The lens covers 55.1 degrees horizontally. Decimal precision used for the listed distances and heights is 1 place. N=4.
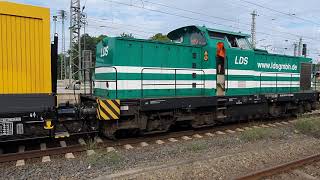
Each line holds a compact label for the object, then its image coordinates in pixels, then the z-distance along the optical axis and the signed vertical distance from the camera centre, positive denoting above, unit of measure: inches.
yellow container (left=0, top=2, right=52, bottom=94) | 254.4 +26.7
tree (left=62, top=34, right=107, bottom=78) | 2504.2 +353.6
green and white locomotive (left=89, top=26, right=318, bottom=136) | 320.8 +0.2
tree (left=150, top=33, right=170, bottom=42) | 1601.9 +246.0
